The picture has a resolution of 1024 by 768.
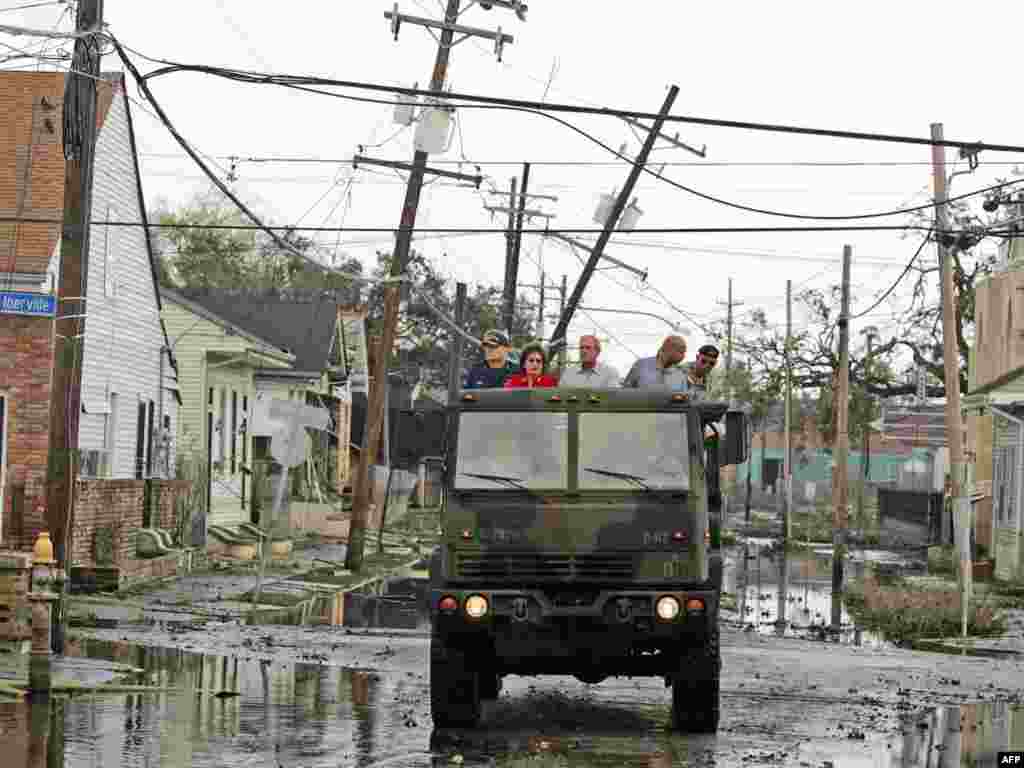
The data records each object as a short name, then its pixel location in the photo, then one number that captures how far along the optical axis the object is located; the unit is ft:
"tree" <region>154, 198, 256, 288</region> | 288.92
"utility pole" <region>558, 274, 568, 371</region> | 239.46
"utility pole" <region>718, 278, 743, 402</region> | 267.18
